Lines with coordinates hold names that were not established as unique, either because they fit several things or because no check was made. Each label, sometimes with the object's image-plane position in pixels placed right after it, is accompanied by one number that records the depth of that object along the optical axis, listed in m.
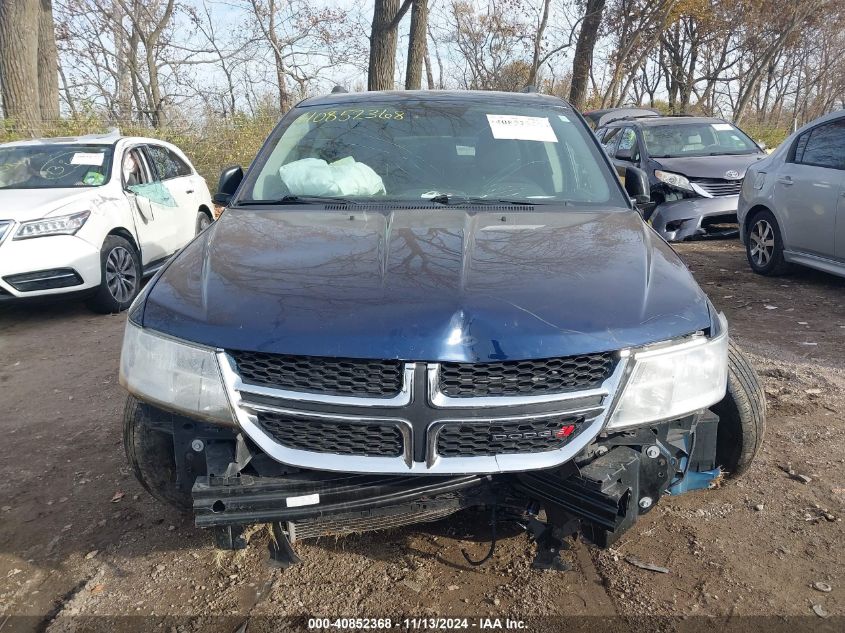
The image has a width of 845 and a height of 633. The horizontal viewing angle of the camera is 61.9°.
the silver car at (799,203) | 6.29
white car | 6.02
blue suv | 2.04
